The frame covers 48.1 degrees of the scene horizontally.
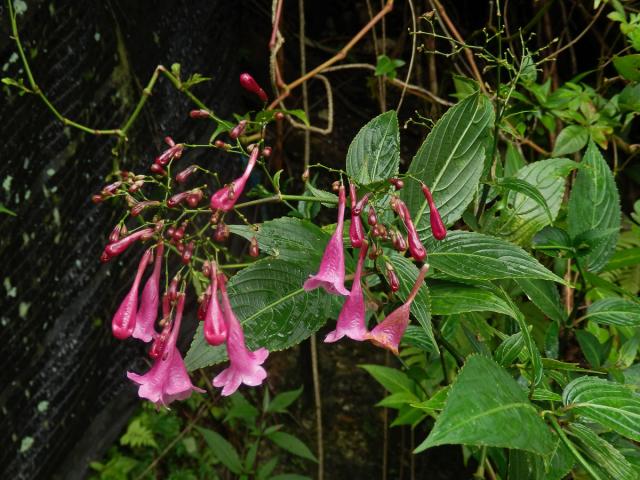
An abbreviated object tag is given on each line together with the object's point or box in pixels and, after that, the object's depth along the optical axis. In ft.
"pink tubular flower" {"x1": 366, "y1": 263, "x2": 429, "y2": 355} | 0.81
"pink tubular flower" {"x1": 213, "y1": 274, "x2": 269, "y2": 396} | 0.86
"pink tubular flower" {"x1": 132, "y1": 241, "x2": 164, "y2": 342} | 0.93
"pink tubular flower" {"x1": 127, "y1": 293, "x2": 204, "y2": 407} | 0.88
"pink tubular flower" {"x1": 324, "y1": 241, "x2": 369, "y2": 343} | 0.85
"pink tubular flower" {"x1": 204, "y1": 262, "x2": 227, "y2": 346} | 0.79
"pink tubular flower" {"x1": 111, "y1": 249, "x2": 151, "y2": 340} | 0.86
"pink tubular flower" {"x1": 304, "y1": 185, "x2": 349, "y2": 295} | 0.85
